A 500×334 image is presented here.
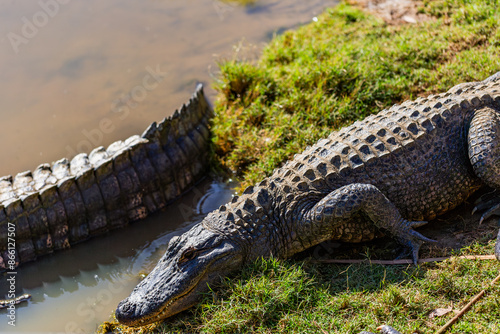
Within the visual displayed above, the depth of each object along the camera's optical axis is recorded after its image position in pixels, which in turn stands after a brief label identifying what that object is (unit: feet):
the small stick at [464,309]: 11.56
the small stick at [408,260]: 13.33
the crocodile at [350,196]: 13.76
